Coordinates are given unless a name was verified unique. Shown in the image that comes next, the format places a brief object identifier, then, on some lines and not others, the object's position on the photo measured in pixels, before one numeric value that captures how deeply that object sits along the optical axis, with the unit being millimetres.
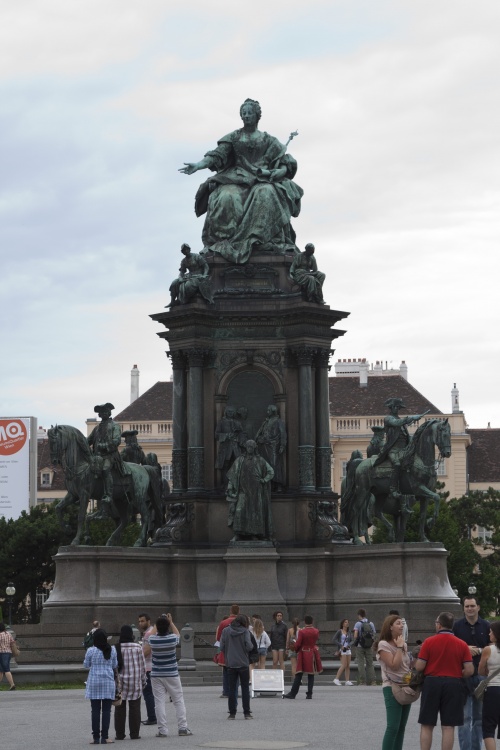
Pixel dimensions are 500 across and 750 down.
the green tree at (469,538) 81125
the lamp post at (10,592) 70438
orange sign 107938
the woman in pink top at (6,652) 33844
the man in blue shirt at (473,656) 18875
